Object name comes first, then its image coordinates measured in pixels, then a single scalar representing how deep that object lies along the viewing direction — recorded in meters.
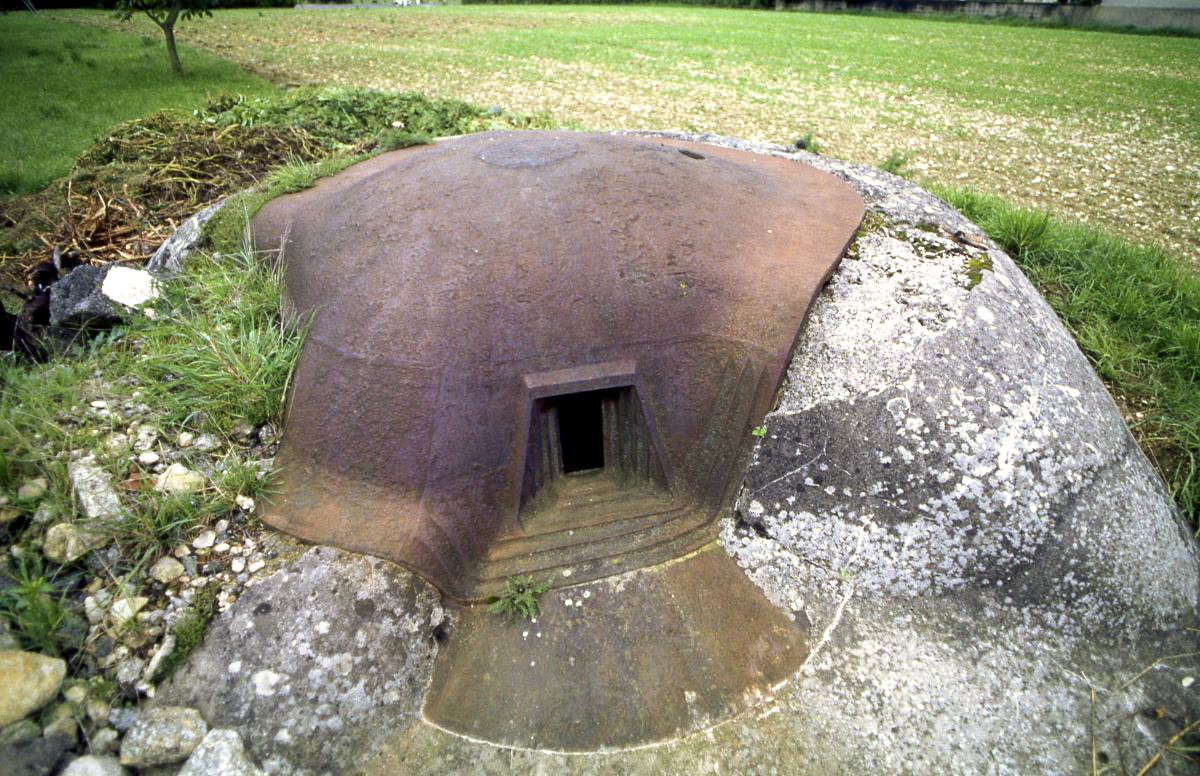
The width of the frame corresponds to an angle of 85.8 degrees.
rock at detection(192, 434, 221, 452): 1.93
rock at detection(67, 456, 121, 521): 1.73
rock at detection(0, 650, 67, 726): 1.40
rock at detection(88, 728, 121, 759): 1.42
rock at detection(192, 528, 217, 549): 1.73
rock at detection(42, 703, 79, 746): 1.41
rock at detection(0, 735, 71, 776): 1.34
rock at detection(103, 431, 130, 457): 1.89
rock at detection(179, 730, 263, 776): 1.40
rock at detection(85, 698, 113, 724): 1.45
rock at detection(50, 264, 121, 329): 2.45
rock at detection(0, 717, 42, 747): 1.36
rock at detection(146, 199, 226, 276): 2.55
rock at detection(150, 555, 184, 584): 1.66
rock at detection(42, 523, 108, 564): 1.67
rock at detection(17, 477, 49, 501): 1.76
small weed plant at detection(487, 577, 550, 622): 1.65
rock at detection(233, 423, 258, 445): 1.95
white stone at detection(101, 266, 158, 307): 2.46
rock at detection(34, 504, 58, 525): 1.73
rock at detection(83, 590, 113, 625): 1.58
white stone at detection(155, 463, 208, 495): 1.81
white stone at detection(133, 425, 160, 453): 1.93
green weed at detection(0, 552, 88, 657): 1.50
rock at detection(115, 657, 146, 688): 1.51
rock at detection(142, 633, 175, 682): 1.52
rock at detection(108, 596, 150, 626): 1.57
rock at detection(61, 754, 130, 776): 1.38
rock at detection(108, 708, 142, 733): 1.45
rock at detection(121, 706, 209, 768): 1.41
